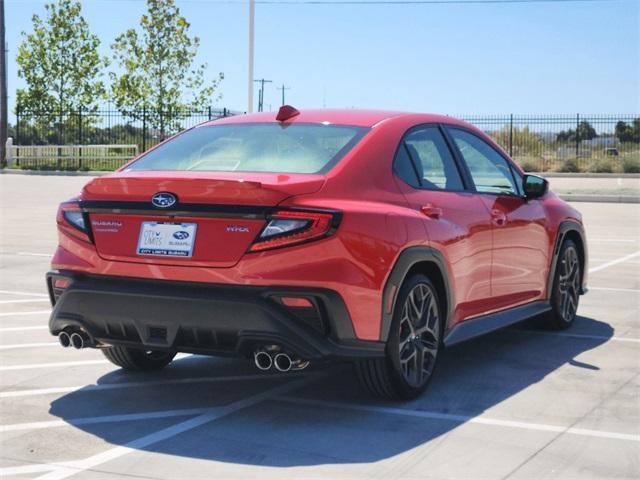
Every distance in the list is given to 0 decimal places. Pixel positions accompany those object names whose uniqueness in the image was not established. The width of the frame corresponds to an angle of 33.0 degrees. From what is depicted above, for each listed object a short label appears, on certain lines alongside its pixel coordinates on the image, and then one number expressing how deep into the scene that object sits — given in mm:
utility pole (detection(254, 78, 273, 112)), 96225
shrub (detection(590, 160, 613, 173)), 41250
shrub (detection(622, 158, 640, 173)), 40719
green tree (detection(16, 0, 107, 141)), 44844
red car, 5191
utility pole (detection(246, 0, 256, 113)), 26266
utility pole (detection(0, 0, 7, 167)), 41531
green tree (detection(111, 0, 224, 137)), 47344
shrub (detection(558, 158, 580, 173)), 42281
